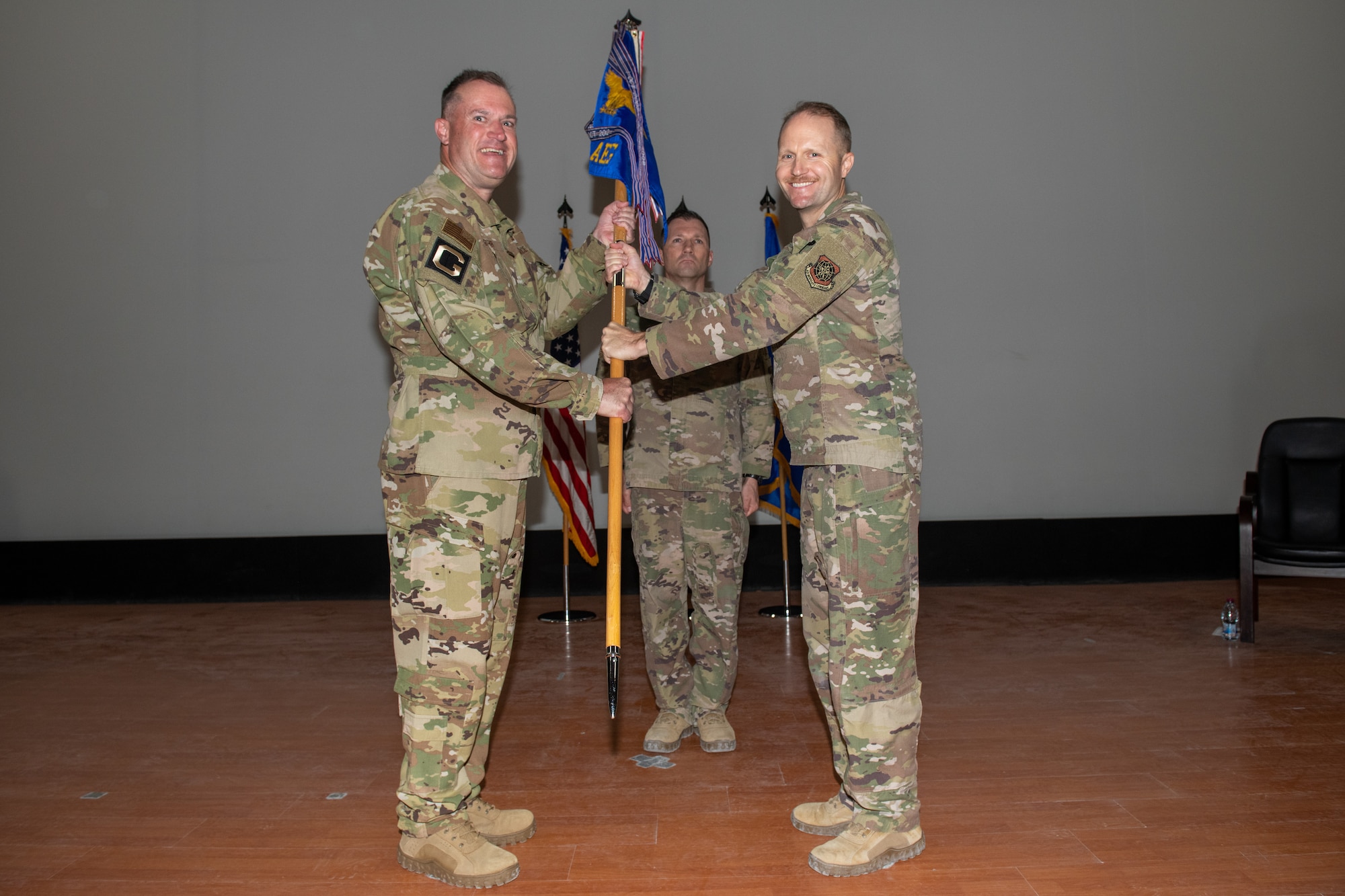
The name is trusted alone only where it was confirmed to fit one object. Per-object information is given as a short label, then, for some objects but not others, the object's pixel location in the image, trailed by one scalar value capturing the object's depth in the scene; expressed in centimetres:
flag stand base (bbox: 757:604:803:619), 523
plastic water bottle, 445
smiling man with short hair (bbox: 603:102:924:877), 218
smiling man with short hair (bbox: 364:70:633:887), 216
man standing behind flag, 310
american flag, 509
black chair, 446
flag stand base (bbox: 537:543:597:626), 524
